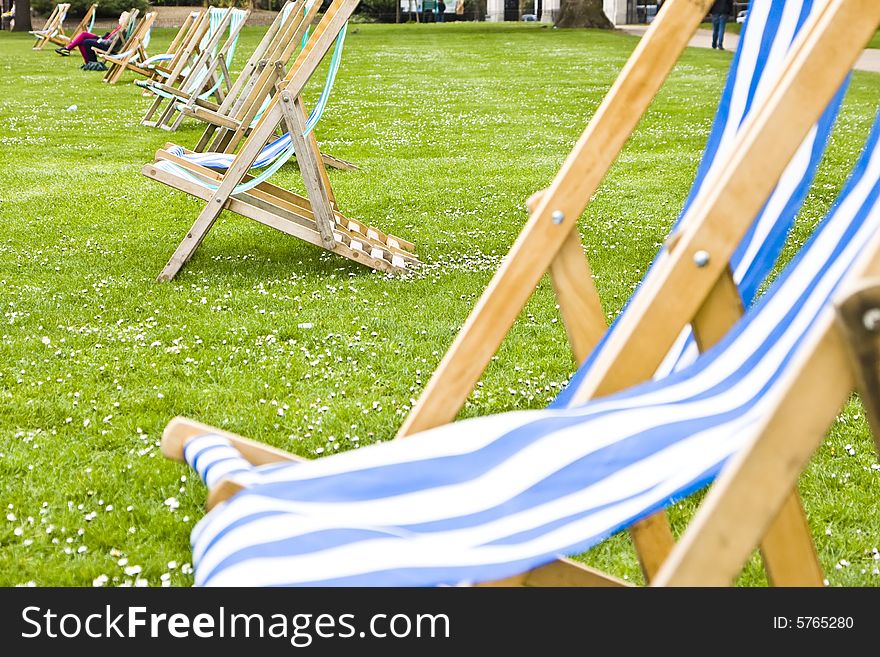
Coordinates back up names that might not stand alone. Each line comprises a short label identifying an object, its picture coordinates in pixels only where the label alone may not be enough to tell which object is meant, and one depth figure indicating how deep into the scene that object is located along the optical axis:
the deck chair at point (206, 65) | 9.38
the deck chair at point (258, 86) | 6.05
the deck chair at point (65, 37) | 20.56
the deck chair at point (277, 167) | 4.73
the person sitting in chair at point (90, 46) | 19.65
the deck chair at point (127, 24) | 17.59
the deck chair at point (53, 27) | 24.05
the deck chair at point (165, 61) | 11.60
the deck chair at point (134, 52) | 15.06
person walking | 23.18
